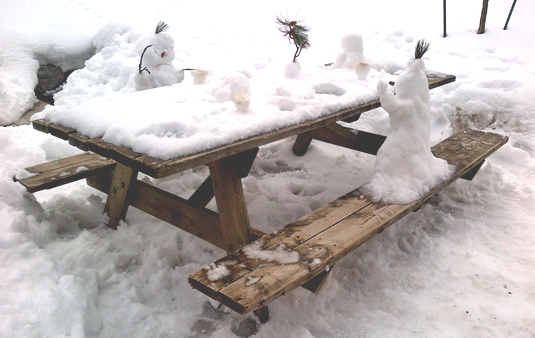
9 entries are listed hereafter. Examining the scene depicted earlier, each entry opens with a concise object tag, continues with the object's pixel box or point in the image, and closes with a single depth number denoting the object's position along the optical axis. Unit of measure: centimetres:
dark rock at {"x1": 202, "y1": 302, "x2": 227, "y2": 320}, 244
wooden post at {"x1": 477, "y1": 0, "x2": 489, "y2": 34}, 611
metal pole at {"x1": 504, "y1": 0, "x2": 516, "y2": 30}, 607
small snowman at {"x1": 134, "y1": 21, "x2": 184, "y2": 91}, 313
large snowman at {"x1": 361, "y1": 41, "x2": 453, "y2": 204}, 271
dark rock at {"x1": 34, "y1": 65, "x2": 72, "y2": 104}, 589
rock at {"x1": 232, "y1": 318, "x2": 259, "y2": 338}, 230
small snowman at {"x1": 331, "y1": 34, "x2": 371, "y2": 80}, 366
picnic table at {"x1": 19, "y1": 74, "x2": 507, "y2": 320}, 188
